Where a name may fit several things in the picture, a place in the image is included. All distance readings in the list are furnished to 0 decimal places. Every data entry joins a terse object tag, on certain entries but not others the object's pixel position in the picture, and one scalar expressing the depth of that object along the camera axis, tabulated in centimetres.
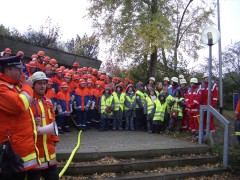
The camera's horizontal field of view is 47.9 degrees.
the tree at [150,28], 1738
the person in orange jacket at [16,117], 323
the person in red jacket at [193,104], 938
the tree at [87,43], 2067
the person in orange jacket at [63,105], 953
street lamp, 809
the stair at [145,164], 622
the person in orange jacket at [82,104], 1038
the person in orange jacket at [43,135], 397
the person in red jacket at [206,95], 898
